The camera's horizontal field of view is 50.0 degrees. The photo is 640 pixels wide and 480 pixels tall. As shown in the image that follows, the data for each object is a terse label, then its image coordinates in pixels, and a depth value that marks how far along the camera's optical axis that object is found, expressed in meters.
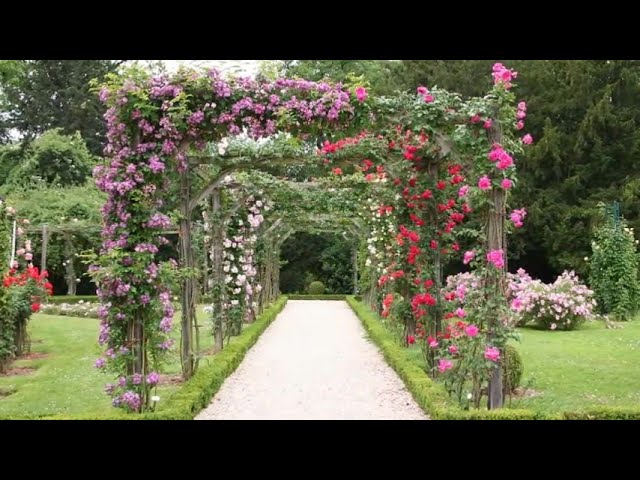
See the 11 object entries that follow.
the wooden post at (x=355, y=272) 23.81
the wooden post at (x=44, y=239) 17.03
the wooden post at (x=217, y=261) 9.67
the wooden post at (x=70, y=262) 19.03
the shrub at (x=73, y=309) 16.28
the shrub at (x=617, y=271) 13.82
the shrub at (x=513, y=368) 6.19
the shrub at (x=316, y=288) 26.42
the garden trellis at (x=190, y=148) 5.53
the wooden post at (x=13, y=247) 12.45
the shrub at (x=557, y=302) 12.38
